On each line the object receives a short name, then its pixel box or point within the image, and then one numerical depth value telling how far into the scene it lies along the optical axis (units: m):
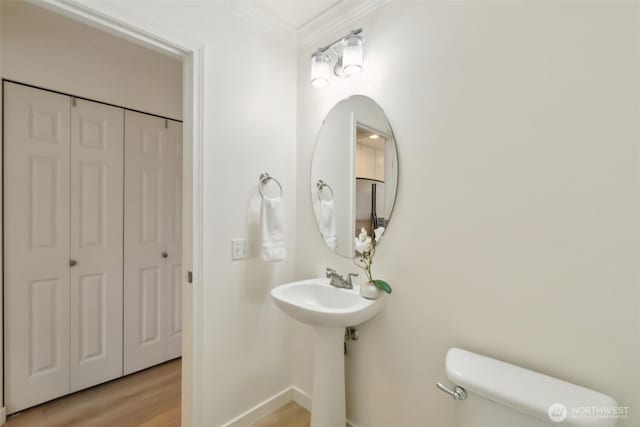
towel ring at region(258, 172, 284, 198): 1.73
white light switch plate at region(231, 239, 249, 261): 1.63
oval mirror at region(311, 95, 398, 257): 1.48
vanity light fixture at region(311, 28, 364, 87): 1.45
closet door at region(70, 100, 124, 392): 1.96
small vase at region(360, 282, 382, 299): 1.41
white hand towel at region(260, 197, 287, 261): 1.64
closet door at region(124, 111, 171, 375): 2.19
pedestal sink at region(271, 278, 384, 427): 1.34
